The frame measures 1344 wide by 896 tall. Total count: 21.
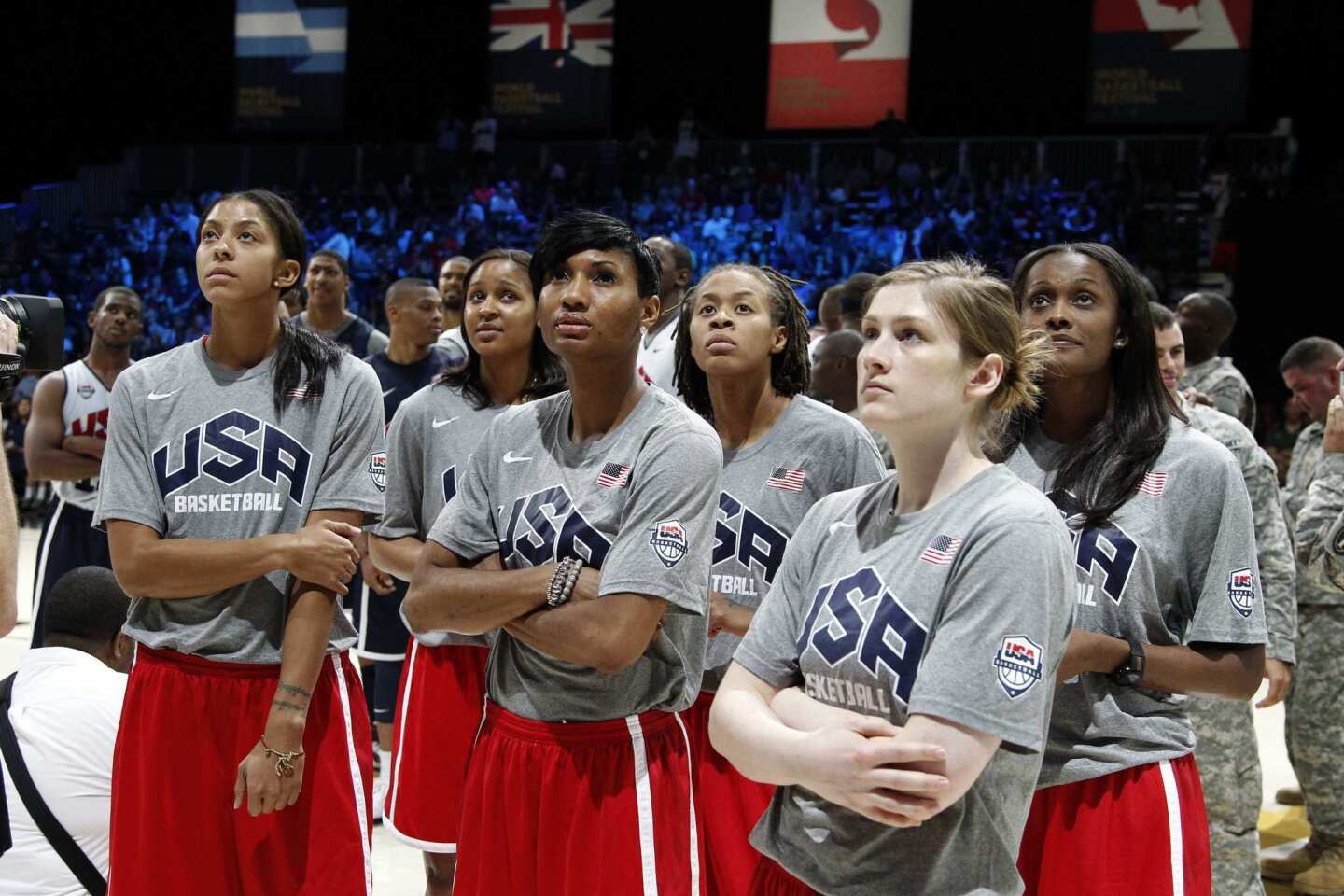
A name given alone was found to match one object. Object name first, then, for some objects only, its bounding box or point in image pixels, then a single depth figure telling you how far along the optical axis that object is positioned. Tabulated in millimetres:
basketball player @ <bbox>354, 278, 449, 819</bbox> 5008
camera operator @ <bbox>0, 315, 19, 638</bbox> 2184
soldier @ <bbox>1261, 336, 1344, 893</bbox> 4711
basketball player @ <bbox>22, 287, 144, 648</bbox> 5418
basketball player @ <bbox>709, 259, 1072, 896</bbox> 1781
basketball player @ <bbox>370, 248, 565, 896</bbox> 3590
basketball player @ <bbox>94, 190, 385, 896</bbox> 2748
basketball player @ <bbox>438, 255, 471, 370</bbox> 6641
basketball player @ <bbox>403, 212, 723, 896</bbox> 2436
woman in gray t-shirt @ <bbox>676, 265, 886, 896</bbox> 3137
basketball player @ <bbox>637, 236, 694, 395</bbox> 4773
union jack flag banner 20406
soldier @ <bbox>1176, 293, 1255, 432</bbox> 5215
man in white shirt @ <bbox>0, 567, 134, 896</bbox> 2979
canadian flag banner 16641
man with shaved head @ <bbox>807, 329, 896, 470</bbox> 4852
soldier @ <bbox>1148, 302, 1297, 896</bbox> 3773
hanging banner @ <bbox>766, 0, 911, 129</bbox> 18641
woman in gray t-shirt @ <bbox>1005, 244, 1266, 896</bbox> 2330
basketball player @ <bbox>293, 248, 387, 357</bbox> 6129
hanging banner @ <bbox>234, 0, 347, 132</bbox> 22078
